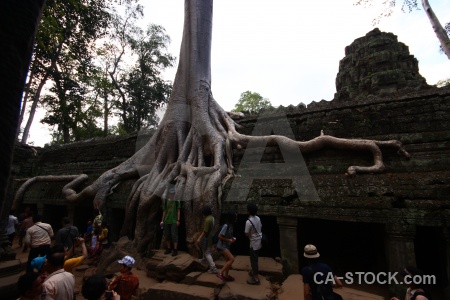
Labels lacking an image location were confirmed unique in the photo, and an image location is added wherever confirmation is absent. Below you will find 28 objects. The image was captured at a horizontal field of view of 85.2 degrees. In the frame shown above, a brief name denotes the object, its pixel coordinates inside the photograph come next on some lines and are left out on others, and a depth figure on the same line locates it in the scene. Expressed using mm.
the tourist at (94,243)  5050
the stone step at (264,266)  3607
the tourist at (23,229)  5965
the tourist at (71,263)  2716
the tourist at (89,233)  5543
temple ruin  3305
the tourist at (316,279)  2357
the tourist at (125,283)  2580
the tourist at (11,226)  5156
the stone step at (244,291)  2939
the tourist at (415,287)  2262
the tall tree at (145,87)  16312
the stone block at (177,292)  3002
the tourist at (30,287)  1946
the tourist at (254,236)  3332
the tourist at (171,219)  4297
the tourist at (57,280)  1966
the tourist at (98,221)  4977
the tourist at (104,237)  4941
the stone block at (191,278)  3348
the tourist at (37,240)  3451
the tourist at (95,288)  1862
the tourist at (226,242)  3344
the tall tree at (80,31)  7207
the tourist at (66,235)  3799
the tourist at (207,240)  3608
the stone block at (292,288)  3060
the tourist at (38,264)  2391
